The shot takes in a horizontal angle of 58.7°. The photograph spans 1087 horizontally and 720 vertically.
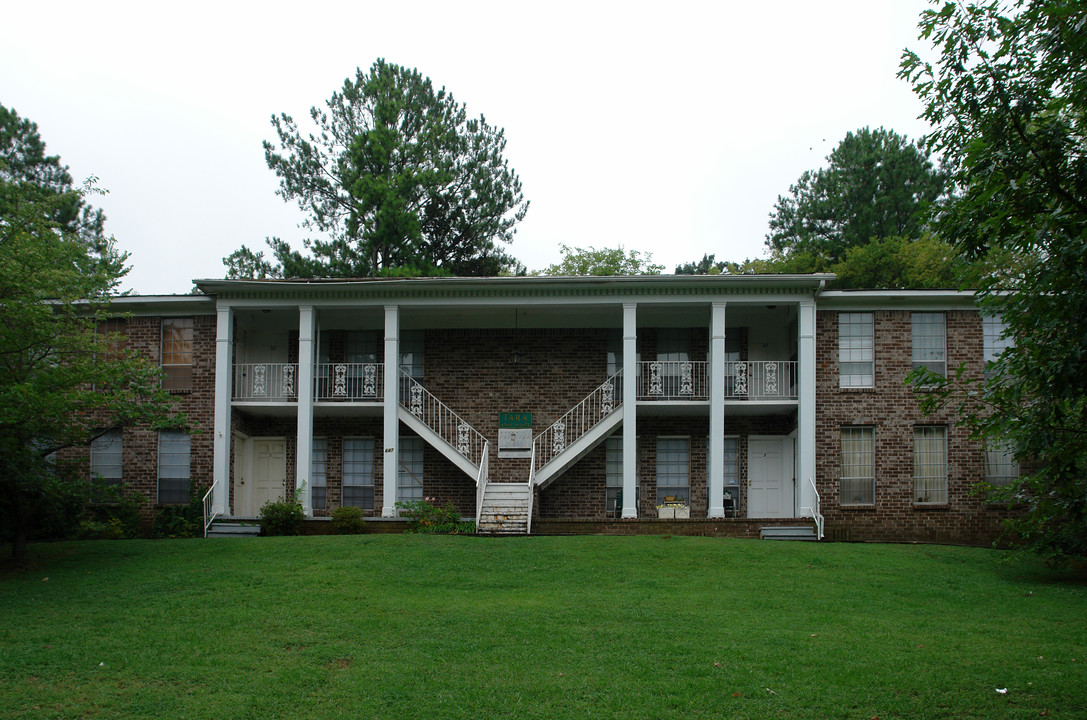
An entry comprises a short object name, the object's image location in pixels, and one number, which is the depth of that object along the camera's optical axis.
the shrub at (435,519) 19.36
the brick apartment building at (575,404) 20.55
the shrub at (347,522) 19.64
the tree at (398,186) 34.66
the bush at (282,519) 19.62
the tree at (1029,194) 7.05
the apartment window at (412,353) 23.20
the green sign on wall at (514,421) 22.72
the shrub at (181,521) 20.28
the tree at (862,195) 40.81
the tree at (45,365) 14.01
